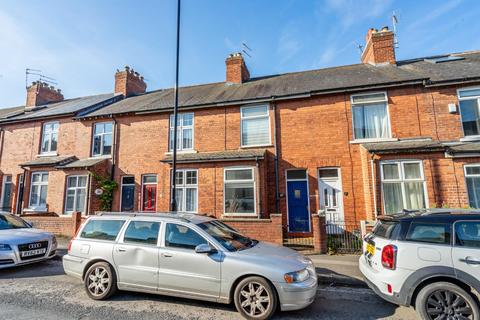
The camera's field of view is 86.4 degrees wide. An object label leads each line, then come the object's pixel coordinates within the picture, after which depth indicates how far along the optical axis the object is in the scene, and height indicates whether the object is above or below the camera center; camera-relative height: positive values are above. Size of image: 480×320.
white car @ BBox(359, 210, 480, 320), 3.70 -1.03
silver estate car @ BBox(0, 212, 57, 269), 6.50 -1.11
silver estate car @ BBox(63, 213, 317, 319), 4.16 -1.13
